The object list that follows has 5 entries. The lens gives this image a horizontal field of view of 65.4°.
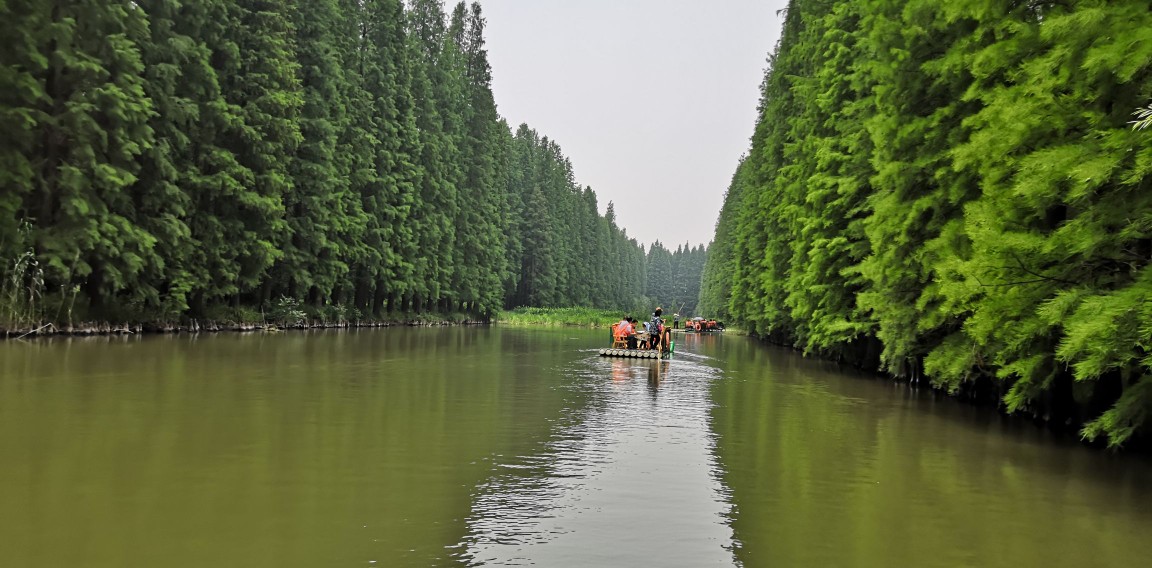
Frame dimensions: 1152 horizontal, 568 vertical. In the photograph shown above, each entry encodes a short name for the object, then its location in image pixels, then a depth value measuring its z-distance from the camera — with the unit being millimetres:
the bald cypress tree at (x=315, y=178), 46688
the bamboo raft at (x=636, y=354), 31859
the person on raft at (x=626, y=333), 34531
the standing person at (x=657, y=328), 33812
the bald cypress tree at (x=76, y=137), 29297
